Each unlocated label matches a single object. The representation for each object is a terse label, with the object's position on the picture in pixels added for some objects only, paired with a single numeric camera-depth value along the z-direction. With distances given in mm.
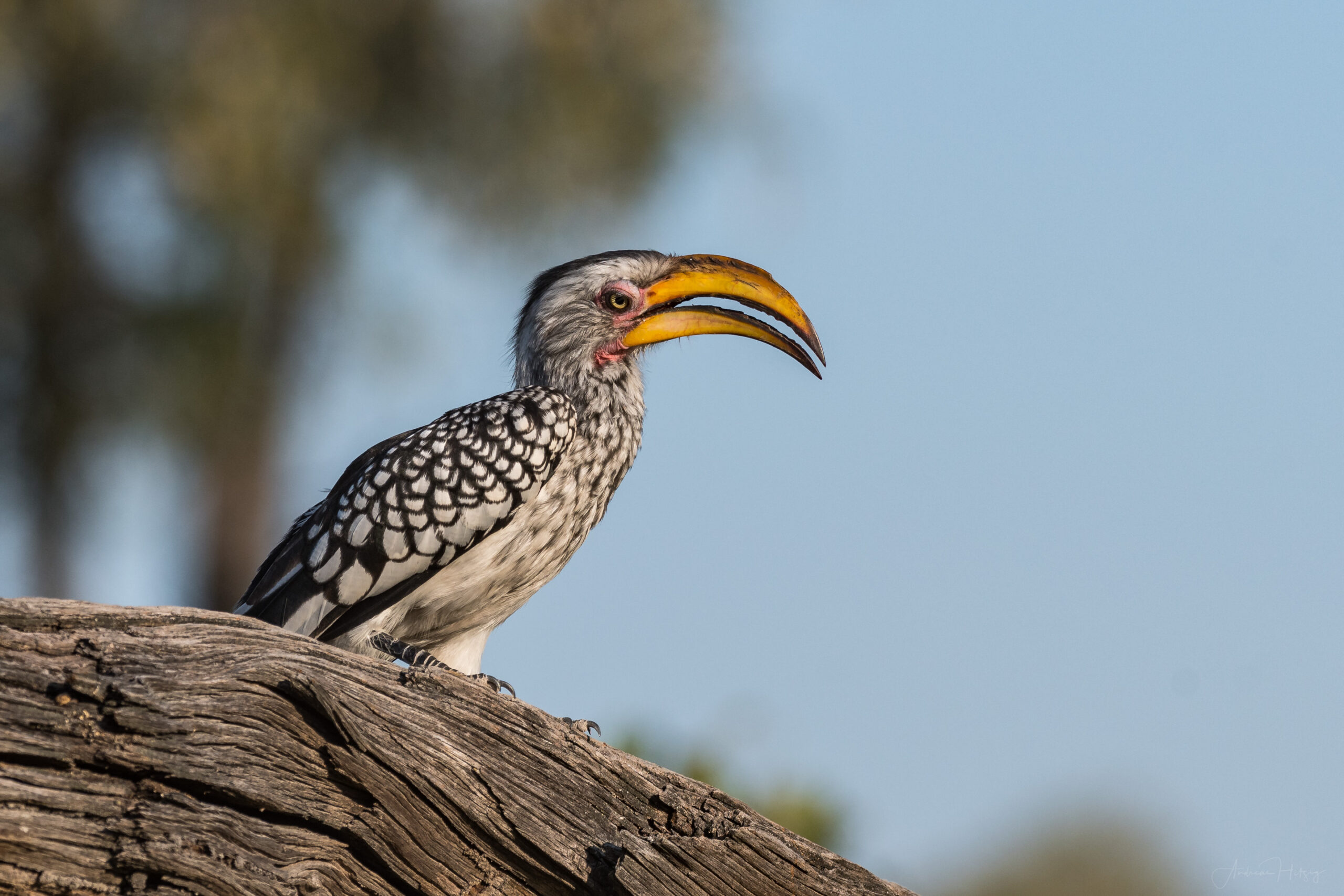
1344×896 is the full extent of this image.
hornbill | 11602
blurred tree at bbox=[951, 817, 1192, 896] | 50594
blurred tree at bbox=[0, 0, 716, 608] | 31922
